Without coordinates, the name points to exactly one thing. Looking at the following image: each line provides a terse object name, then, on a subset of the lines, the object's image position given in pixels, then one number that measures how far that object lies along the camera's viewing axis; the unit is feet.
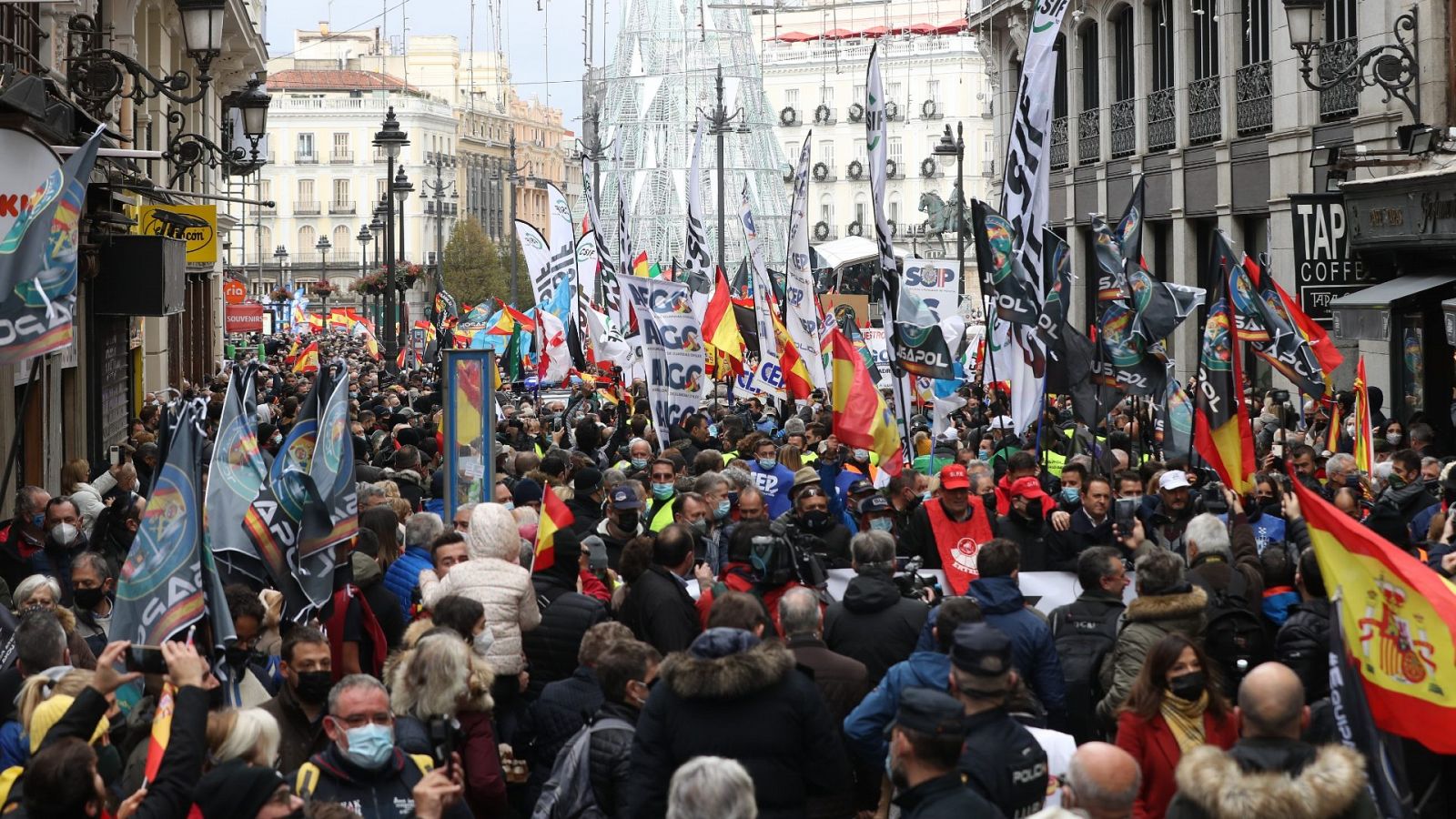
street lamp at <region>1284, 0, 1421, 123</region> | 60.75
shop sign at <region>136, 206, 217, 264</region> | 75.51
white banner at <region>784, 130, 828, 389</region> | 67.56
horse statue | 276.62
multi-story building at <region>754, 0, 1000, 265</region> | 340.80
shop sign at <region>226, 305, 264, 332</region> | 143.84
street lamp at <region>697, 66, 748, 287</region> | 136.87
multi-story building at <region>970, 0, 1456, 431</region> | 67.36
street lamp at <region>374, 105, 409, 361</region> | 96.99
